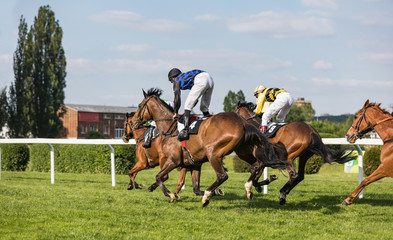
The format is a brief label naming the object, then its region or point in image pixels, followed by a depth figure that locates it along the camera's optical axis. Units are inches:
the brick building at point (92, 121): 2721.5
